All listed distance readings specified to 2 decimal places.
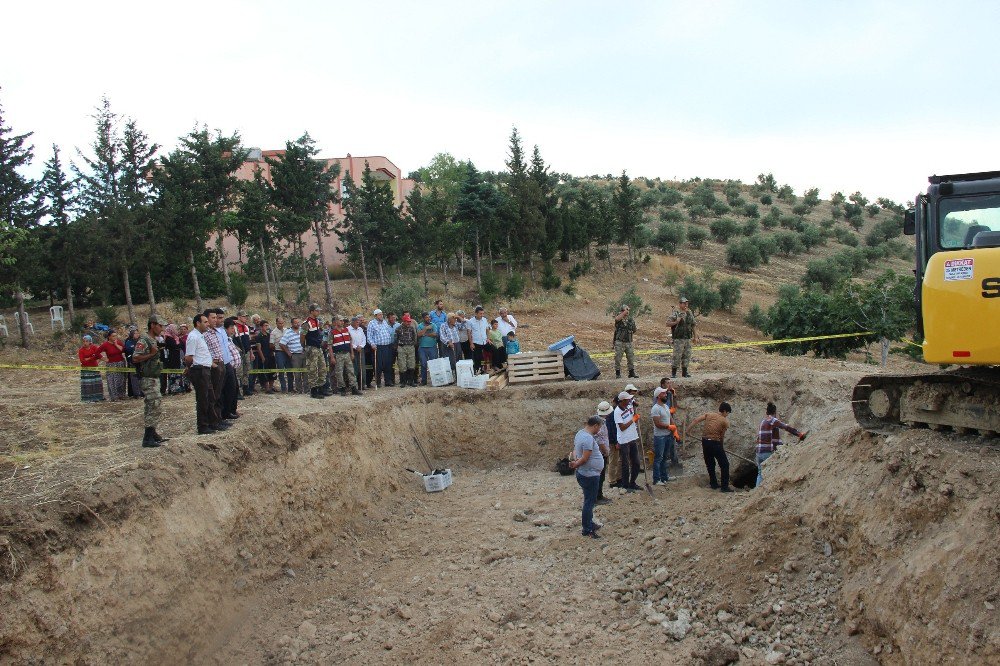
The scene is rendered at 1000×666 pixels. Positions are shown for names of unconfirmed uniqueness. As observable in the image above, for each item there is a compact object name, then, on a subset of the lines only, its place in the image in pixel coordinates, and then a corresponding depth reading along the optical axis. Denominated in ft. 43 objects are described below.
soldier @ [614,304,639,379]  48.19
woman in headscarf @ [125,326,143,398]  40.86
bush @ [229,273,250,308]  90.22
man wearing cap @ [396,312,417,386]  50.08
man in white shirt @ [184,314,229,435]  30.81
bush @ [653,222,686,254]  135.74
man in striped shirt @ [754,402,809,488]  35.78
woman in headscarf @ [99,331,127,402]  39.45
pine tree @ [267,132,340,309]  91.25
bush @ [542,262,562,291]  107.65
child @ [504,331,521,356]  53.26
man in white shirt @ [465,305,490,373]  52.85
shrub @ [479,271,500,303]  102.22
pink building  130.32
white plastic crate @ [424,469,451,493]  43.29
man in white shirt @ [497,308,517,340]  53.36
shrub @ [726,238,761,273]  129.18
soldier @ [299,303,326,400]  42.93
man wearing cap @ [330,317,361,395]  44.91
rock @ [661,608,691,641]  23.36
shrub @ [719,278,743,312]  104.17
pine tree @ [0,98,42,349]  66.95
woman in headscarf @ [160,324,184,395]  40.11
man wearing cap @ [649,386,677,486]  38.27
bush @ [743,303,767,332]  93.73
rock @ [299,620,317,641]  26.66
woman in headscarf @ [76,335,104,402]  39.42
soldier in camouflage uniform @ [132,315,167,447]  28.84
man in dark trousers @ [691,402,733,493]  36.94
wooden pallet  51.78
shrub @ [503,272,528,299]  102.32
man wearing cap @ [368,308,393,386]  49.55
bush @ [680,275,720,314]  101.14
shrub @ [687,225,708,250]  142.31
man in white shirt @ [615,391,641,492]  38.09
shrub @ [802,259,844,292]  114.42
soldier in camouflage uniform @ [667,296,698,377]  45.96
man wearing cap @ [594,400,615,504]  35.40
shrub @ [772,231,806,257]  143.13
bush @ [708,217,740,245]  149.18
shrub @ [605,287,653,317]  95.66
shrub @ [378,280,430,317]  82.94
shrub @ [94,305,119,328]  75.92
